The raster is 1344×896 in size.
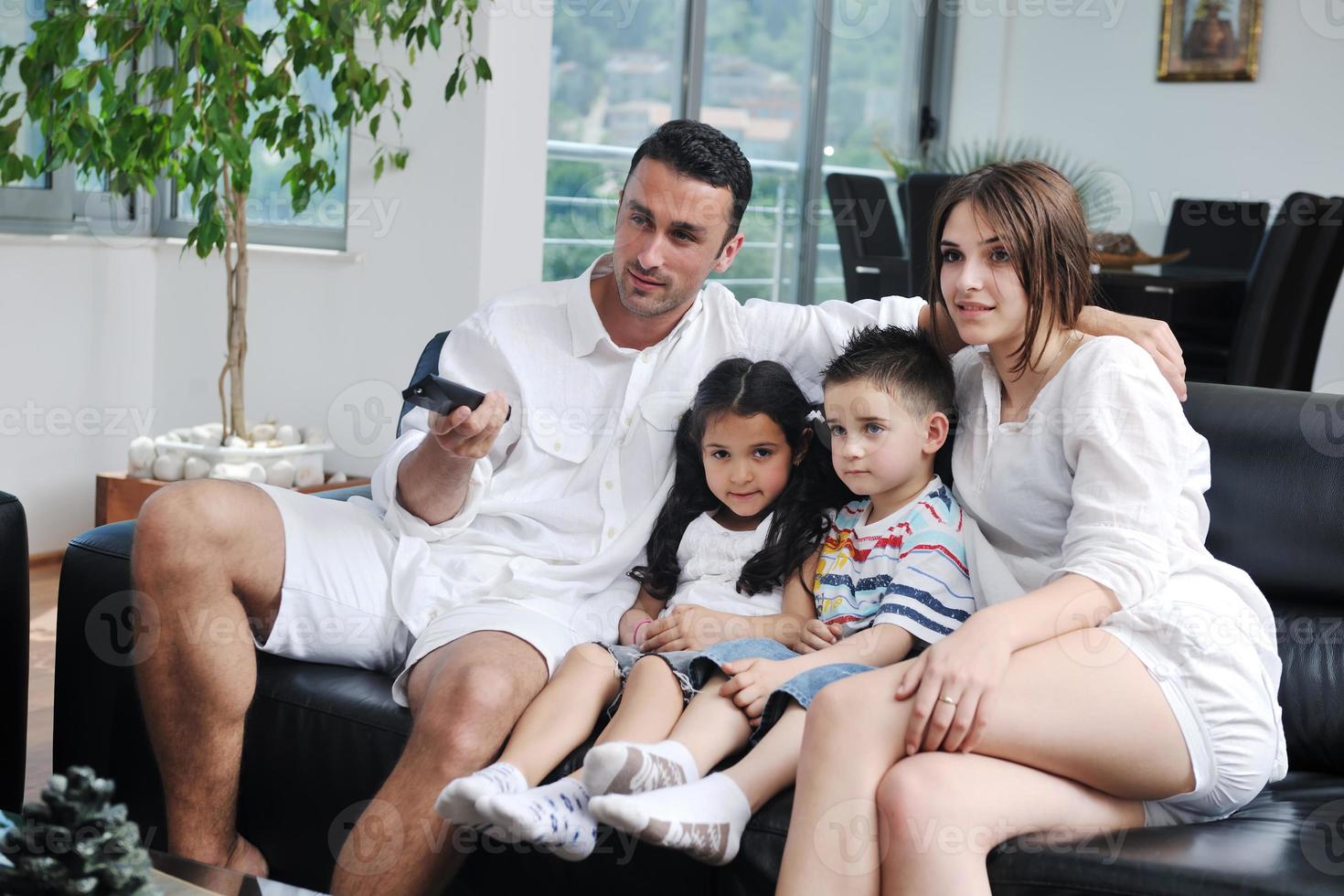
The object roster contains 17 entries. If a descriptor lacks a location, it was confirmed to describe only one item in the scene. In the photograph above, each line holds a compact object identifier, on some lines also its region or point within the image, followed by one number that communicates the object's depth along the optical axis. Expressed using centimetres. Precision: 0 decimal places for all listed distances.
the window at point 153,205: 344
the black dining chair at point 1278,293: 354
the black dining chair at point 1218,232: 492
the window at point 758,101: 443
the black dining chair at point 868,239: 418
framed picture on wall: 529
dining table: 367
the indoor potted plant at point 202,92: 272
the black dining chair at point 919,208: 380
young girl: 150
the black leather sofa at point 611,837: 144
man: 155
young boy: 131
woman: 125
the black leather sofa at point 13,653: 171
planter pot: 321
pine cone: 90
